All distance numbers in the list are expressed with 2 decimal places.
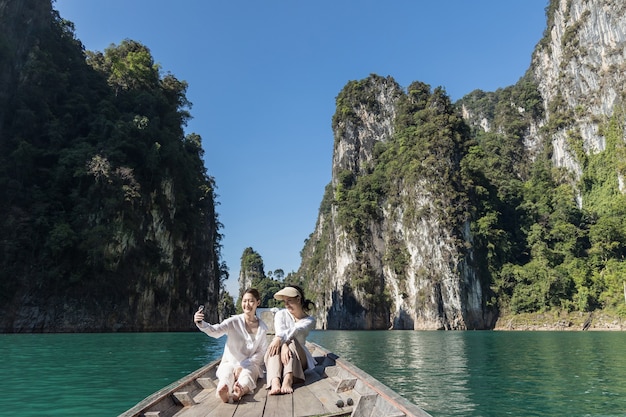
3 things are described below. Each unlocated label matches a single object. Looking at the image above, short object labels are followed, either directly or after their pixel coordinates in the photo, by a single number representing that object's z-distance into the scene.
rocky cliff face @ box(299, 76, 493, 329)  44.78
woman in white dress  4.21
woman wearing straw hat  4.33
